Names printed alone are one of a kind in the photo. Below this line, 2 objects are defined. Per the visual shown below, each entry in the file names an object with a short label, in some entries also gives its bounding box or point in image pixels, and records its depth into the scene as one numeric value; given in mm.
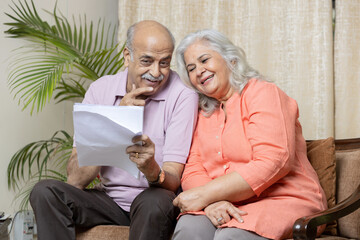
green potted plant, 2838
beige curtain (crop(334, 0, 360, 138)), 2664
